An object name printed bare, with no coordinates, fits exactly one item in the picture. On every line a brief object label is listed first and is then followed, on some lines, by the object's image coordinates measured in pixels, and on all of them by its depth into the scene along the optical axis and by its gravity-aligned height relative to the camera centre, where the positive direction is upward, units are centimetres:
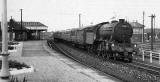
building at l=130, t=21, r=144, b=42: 10731 +337
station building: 5659 +81
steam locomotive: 1998 -31
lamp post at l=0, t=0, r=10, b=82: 636 -10
